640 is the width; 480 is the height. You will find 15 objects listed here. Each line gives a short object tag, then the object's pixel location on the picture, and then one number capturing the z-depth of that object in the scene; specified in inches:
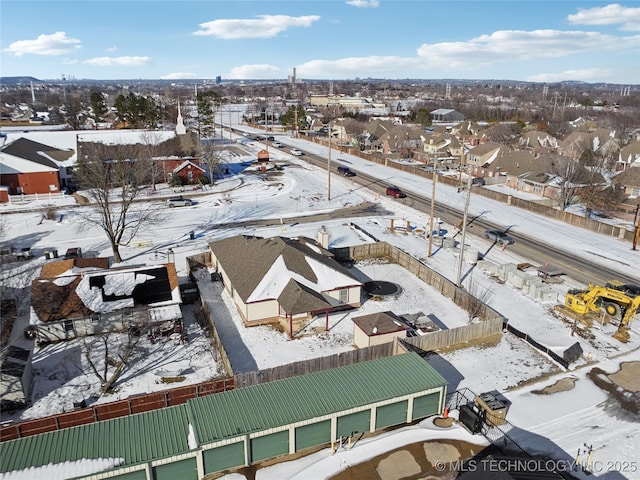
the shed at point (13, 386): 866.1
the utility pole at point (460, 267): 1336.4
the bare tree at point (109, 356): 933.2
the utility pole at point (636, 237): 1779.0
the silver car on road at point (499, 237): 1800.0
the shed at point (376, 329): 1053.8
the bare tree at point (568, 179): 2267.5
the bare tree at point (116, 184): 1536.7
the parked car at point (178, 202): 2239.2
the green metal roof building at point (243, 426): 671.8
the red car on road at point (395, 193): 2459.4
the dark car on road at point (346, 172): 2952.8
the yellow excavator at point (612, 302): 1185.4
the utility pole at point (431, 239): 1637.6
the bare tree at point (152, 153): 2518.5
